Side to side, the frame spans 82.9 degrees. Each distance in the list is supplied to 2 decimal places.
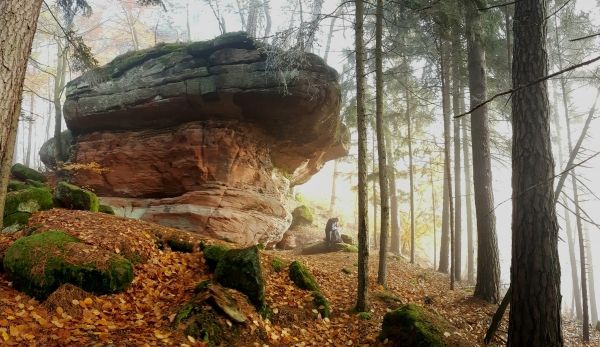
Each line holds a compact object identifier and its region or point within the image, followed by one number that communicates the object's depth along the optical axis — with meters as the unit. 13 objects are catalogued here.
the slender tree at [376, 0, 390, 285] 8.63
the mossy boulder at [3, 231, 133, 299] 5.12
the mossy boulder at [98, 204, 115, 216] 10.02
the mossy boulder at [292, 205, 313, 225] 21.14
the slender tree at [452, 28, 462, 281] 12.60
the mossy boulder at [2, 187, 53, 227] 7.26
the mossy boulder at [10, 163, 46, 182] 12.54
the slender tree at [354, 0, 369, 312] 6.96
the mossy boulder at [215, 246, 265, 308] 5.96
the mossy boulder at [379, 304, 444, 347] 5.04
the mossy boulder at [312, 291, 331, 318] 6.59
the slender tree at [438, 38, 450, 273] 11.49
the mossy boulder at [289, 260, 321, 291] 7.41
